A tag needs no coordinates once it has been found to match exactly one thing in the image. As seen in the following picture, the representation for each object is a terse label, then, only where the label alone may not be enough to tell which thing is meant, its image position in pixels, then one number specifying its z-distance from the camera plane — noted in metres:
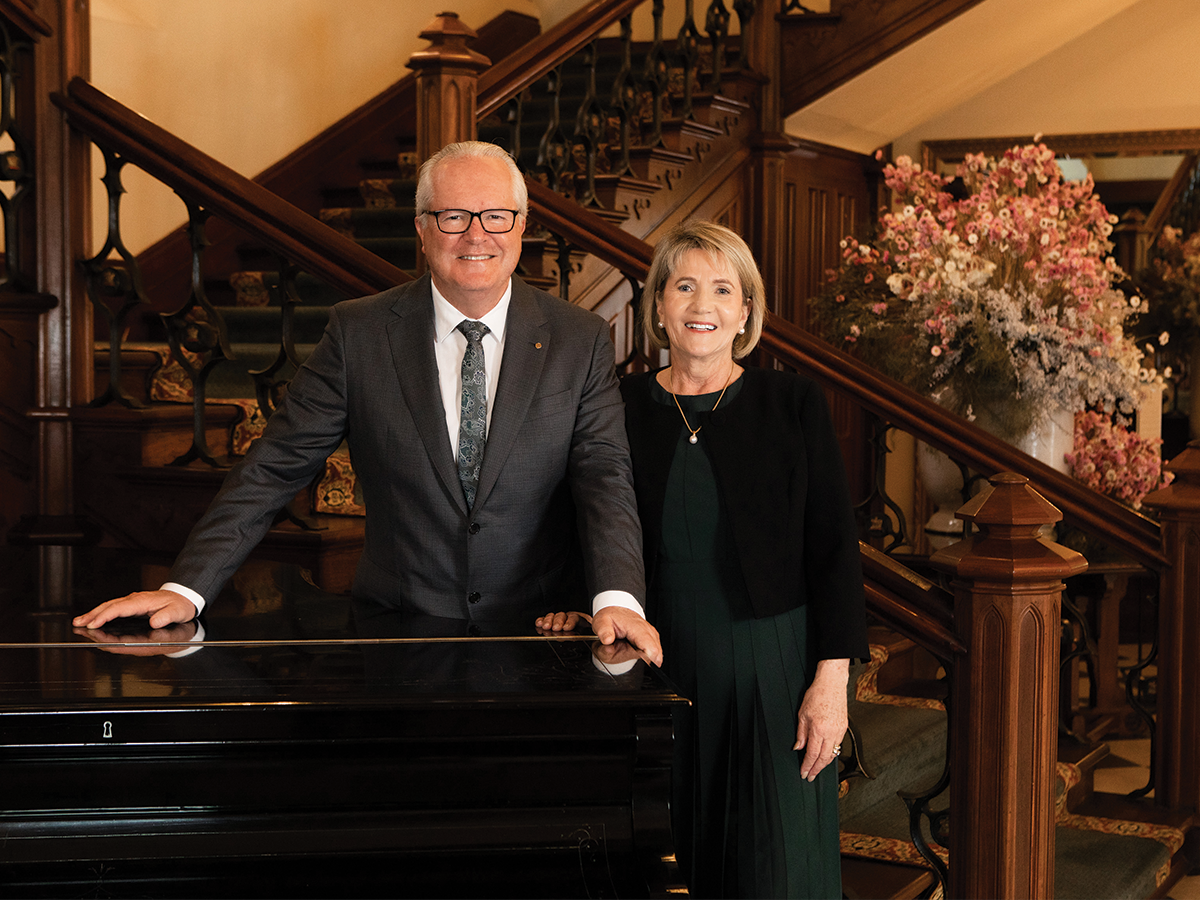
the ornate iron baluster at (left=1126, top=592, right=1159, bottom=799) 3.56
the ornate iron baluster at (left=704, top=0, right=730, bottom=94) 5.64
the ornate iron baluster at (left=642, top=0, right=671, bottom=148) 5.06
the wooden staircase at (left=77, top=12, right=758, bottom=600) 3.18
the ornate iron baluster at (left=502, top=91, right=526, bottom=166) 3.89
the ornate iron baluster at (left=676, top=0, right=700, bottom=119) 5.35
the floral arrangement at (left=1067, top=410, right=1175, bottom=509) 4.55
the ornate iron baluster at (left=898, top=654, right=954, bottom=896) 2.57
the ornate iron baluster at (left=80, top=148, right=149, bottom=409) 3.15
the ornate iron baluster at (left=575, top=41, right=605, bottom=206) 4.55
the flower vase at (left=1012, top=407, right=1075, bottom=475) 4.37
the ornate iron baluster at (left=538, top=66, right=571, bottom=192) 4.18
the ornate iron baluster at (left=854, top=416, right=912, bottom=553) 3.62
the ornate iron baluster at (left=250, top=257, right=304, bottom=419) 2.97
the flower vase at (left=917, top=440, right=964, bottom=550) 4.43
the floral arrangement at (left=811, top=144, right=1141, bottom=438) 4.18
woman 1.99
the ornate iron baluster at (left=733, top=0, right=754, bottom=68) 5.83
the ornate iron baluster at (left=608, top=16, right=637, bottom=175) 4.77
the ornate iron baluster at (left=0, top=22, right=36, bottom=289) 3.05
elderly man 1.93
